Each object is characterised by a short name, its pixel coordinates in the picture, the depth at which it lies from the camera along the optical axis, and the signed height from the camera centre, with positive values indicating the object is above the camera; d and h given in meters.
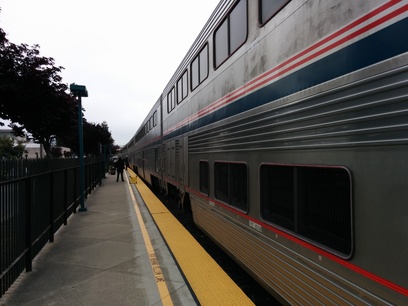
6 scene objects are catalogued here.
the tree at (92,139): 37.44 +2.31
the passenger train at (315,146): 1.95 +0.09
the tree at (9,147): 40.19 +1.60
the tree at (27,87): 10.05 +2.38
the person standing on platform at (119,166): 22.73 -0.47
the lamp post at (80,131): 10.23 +0.88
